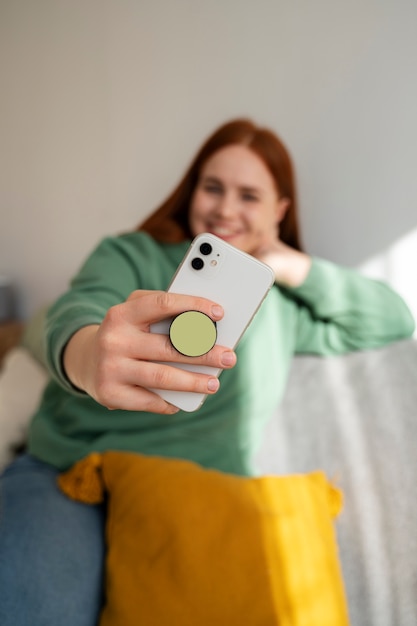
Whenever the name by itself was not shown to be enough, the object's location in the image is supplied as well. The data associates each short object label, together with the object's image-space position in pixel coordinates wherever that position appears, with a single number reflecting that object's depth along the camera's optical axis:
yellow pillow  0.56
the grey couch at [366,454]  0.64
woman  0.40
